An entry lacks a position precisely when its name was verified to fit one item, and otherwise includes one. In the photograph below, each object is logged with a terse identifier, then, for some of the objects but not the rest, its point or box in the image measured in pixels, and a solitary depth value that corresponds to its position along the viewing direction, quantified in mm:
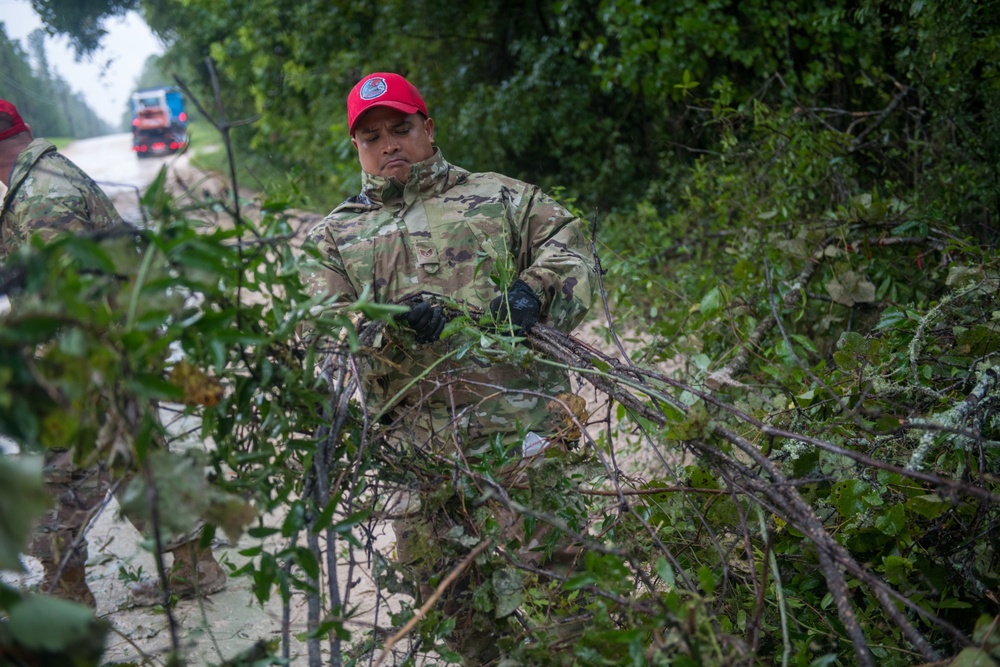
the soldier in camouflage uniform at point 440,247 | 2278
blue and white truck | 20172
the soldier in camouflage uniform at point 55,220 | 2990
